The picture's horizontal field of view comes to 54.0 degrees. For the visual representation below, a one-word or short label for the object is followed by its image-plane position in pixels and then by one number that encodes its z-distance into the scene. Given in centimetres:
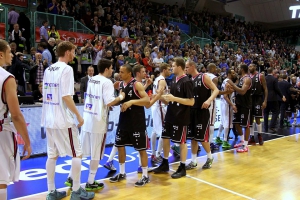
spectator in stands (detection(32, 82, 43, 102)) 768
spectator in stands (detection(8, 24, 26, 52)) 938
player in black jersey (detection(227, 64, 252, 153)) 710
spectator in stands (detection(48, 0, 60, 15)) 1173
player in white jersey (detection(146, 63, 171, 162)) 592
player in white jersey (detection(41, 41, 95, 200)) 368
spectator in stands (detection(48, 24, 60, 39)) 1011
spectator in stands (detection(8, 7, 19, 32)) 981
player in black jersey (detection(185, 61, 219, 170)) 559
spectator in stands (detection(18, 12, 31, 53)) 990
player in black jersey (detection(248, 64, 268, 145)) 766
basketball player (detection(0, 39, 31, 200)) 257
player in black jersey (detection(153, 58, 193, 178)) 507
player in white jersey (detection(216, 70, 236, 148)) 762
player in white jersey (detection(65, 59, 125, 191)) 431
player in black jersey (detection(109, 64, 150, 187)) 464
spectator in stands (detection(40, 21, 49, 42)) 981
